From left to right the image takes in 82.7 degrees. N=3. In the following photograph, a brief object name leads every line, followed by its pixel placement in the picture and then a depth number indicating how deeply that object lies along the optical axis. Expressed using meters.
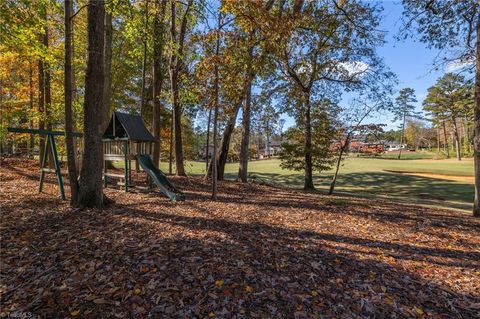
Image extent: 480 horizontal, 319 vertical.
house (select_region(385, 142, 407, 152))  83.66
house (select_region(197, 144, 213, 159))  51.70
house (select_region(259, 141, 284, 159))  78.51
